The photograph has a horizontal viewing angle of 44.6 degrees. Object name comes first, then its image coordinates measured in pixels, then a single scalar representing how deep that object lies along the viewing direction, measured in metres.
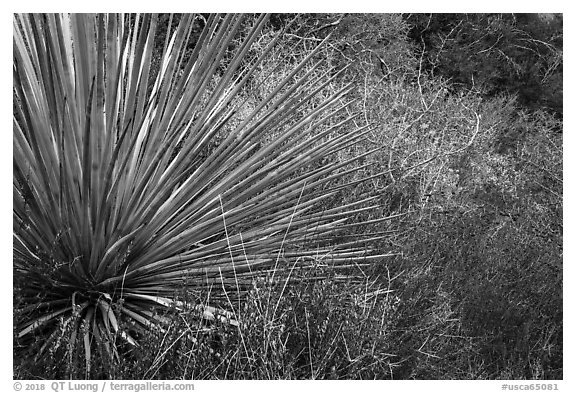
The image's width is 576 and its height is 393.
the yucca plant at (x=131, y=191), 2.87
